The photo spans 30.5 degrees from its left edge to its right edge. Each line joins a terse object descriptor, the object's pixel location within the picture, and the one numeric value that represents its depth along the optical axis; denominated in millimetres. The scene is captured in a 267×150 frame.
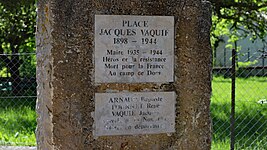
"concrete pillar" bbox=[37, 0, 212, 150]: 3264
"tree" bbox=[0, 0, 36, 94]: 12059
